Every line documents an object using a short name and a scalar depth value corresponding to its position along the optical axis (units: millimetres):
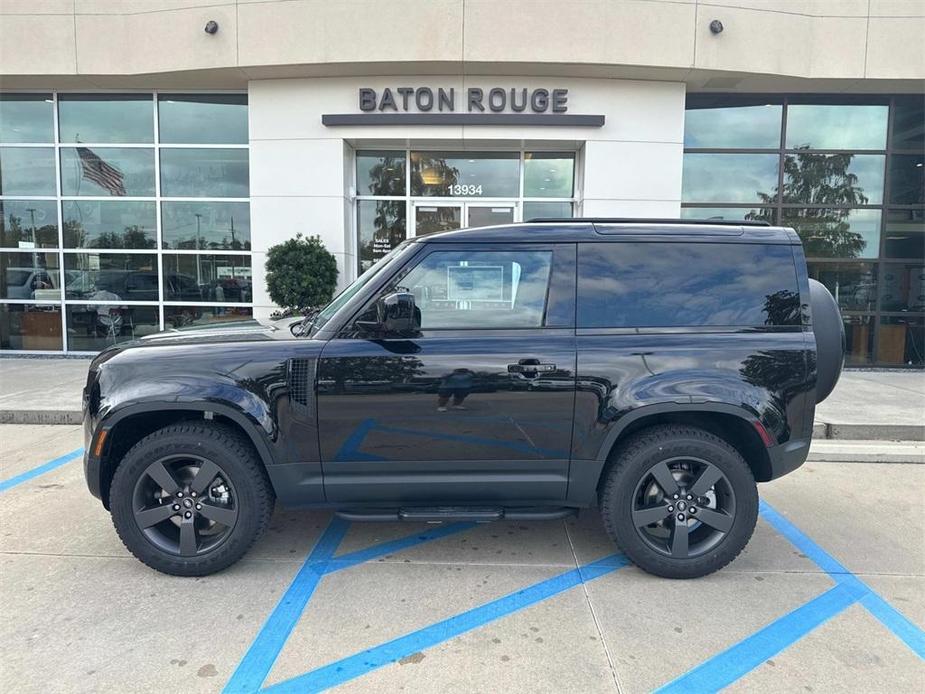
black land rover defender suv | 3188
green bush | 9125
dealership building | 8930
